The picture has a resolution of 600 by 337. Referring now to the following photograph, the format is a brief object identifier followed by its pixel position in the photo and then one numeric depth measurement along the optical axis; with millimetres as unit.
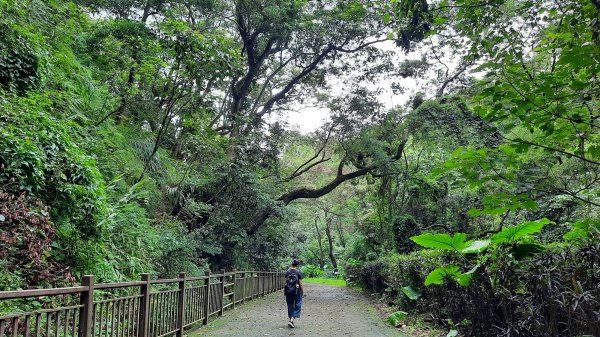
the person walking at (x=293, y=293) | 10180
